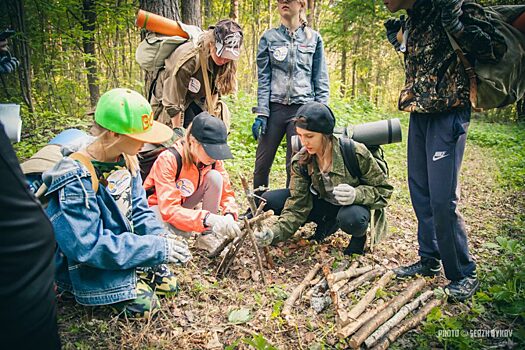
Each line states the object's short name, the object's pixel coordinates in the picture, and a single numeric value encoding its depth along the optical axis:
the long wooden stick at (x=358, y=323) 2.49
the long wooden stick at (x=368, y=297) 2.67
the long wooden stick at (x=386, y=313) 2.45
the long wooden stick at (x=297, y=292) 2.75
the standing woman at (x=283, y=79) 4.39
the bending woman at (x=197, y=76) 3.66
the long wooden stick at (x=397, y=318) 2.47
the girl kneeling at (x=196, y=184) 3.25
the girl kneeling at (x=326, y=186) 3.39
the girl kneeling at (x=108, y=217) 2.21
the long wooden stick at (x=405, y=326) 2.48
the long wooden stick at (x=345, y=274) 2.96
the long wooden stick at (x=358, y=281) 3.02
